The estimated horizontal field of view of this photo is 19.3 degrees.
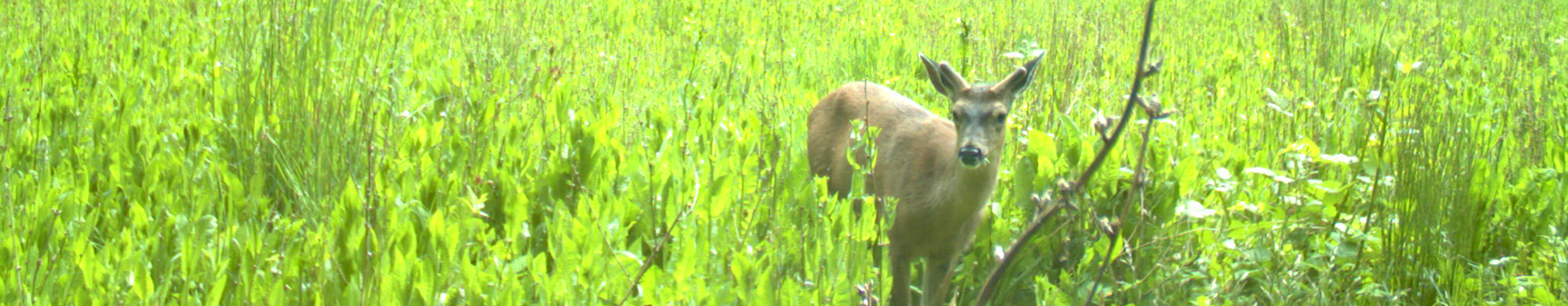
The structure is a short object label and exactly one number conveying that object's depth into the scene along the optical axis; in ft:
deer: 36.51
